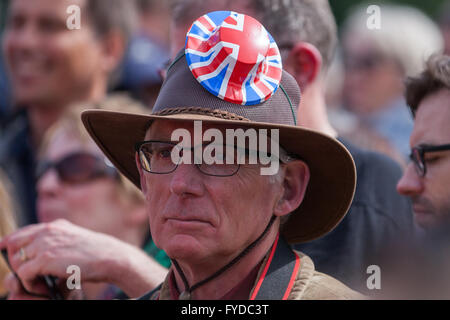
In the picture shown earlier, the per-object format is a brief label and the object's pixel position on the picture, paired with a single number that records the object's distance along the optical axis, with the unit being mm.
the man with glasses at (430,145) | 6004
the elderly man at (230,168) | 4992
